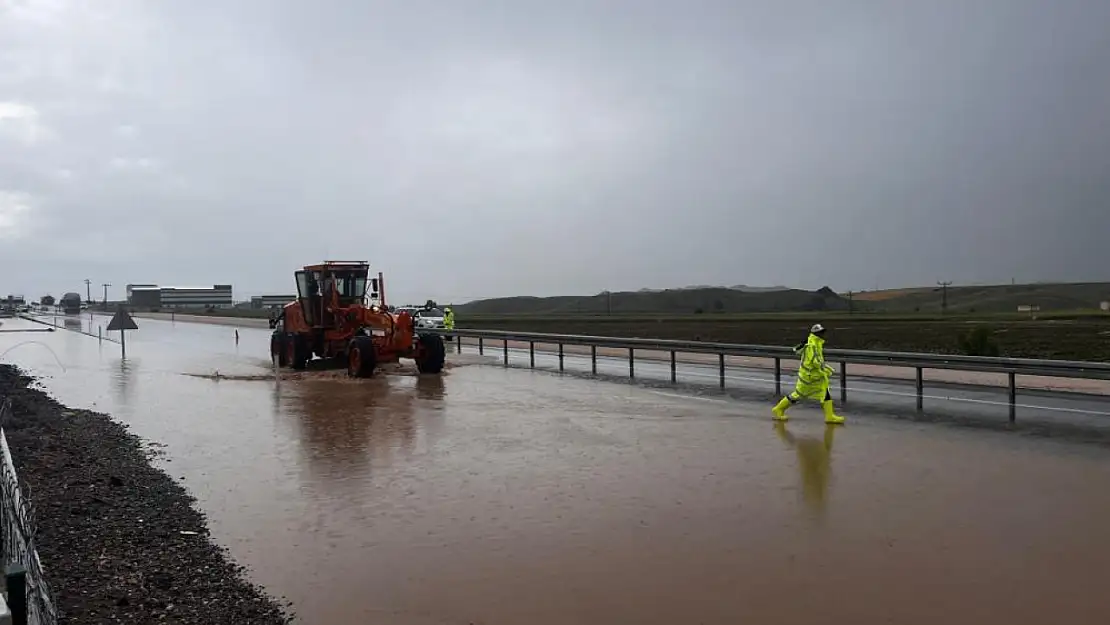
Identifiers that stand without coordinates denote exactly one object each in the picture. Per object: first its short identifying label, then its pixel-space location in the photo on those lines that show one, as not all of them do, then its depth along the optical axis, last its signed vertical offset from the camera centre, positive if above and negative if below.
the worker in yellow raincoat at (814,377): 13.18 -1.09
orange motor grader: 23.12 -0.42
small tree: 24.95 -1.30
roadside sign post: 28.88 -0.26
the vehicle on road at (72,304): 100.81 +1.16
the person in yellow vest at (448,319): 37.78 -0.46
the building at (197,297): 152.12 +2.54
